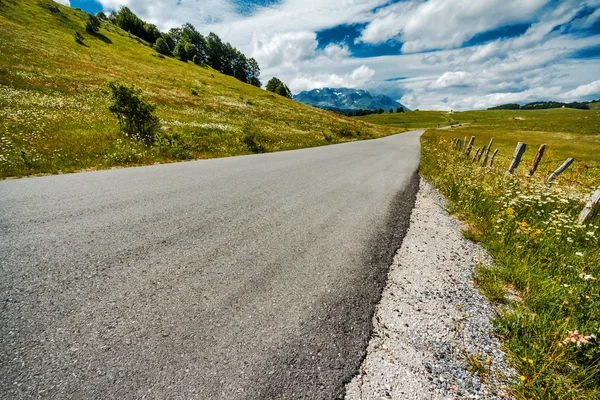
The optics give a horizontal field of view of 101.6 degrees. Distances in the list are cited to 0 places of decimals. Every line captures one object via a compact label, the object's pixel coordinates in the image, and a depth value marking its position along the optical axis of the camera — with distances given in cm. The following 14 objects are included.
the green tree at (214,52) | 11112
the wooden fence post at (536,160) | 901
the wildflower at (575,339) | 233
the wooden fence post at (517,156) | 906
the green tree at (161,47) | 8512
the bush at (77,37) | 5178
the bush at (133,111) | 1293
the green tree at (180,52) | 9031
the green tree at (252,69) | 12625
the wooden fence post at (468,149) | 1817
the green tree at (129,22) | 9819
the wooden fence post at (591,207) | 504
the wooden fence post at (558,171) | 779
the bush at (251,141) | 1801
